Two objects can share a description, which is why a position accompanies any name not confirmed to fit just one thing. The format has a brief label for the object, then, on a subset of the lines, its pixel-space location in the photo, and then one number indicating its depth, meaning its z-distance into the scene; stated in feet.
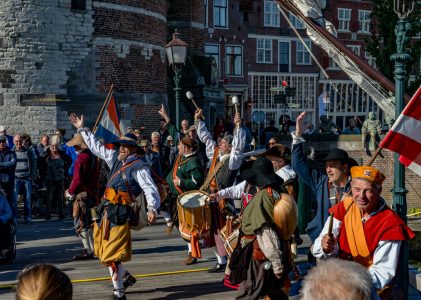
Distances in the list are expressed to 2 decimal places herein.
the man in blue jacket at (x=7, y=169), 43.27
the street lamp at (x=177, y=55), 52.85
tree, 106.42
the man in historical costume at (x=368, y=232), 16.58
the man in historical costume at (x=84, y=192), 34.68
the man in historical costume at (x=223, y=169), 31.91
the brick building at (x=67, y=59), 70.59
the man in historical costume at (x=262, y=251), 20.25
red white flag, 20.17
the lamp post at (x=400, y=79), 21.53
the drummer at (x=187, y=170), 34.65
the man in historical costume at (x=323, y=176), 22.18
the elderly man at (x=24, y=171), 47.60
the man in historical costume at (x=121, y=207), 25.98
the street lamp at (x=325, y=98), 130.93
